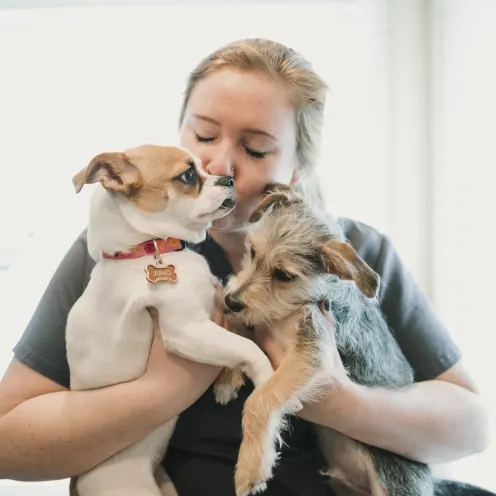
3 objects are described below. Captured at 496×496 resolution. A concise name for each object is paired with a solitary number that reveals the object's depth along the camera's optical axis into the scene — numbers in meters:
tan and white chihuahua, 1.29
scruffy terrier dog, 1.29
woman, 1.35
